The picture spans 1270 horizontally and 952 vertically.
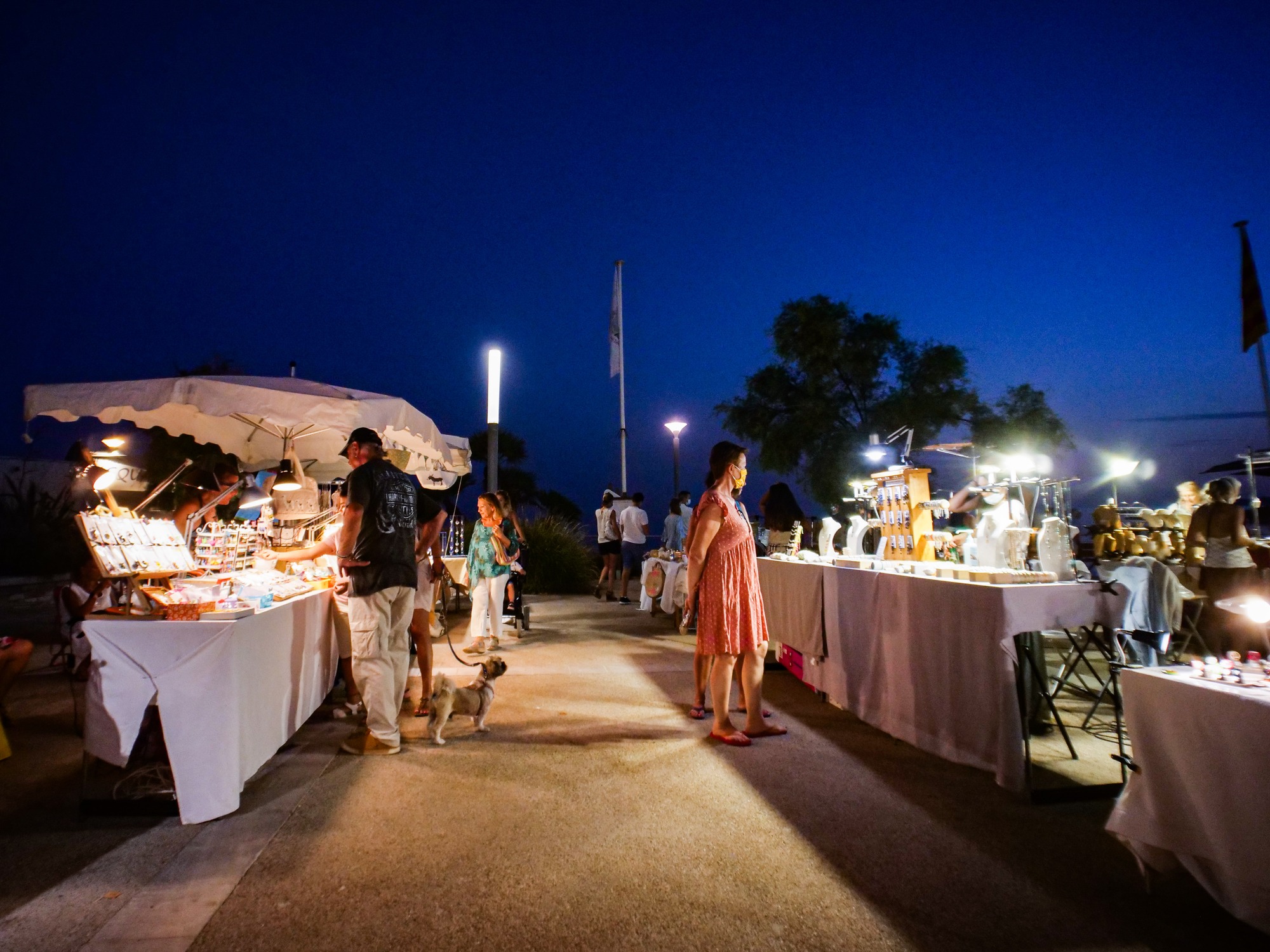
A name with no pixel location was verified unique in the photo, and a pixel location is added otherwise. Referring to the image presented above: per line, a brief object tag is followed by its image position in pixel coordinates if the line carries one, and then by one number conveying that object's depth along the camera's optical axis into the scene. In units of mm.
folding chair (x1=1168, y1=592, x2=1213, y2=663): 5363
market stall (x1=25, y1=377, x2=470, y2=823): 2975
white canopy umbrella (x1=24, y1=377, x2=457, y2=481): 4738
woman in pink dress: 4113
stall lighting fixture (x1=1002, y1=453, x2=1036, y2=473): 4285
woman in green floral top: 7148
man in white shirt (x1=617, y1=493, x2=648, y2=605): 11523
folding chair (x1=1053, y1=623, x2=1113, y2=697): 3805
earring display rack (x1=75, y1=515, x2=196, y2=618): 3174
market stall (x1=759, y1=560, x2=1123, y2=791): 3176
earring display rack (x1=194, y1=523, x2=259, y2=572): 4426
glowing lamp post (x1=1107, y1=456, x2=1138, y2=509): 5797
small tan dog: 4203
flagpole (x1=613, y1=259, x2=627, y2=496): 16859
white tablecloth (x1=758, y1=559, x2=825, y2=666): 5125
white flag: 16906
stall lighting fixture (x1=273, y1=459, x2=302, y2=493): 5289
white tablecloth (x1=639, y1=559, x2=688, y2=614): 8945
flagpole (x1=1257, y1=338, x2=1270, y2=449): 13336
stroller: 8461
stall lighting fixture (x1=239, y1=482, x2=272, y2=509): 5160
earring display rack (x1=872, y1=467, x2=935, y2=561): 4918
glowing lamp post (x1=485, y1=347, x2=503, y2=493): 8742
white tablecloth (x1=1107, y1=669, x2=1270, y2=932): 1877
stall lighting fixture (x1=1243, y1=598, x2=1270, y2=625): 2234
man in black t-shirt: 3955
